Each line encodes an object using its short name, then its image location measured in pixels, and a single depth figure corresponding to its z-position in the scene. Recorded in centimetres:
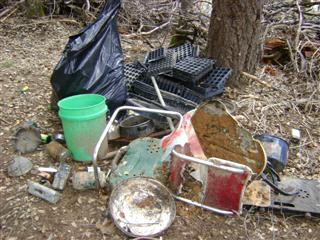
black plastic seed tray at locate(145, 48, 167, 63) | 332
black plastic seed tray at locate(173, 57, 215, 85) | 289
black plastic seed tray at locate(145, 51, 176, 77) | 306
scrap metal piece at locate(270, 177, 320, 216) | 207
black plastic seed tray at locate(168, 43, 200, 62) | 334
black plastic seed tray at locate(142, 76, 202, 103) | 291
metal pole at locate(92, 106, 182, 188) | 191
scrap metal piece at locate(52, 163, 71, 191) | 217
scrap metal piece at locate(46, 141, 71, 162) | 240
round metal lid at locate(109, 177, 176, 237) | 190
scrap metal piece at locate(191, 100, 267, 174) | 194
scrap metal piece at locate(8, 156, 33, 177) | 229
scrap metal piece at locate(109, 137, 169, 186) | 219
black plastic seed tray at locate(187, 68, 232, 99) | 293
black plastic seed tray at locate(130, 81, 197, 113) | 279
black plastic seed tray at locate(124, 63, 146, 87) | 316
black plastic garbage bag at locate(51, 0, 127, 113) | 262
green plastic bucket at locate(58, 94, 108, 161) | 225
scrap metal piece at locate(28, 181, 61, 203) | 208
